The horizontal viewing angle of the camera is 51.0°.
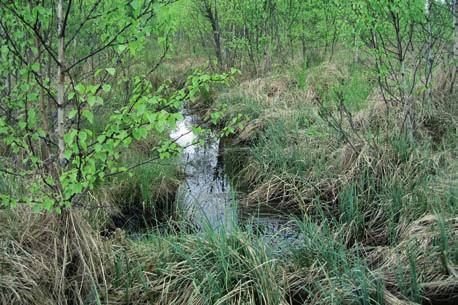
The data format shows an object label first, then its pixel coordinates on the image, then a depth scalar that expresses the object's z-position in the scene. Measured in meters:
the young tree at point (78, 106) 3.36
